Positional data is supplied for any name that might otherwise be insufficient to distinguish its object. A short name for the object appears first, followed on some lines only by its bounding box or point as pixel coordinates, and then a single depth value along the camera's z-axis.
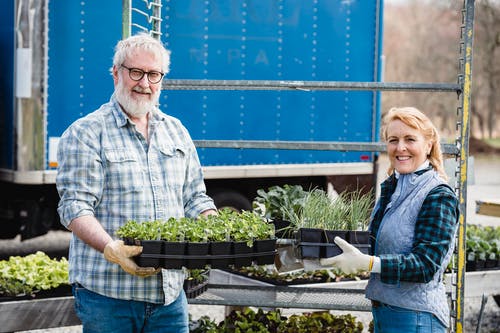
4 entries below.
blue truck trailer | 8.45
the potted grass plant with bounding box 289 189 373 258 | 3.44
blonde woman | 3.15
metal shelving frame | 3.99
